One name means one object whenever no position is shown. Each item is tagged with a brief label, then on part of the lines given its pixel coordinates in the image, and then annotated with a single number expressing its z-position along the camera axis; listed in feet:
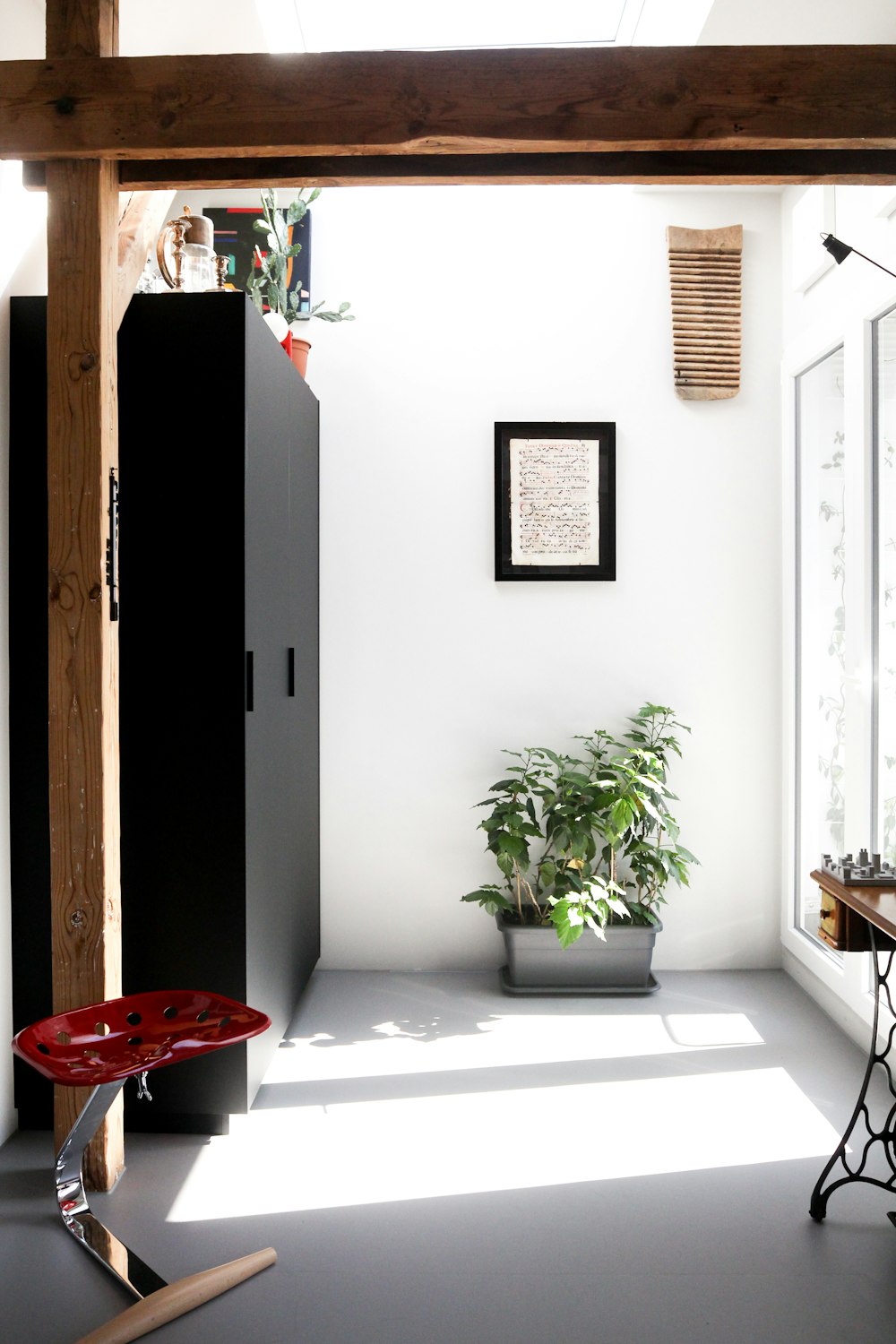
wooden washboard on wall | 12.82
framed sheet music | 12.91
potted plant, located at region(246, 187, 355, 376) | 11.73
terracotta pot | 11.96
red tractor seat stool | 6.21
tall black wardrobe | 8.63
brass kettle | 9.24
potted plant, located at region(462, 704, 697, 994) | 11.82
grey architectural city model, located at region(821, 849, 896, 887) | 7.43
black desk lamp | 8.06
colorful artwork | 12.80
